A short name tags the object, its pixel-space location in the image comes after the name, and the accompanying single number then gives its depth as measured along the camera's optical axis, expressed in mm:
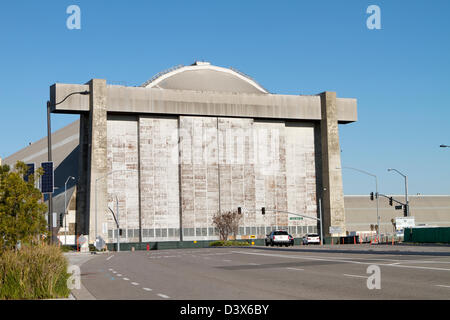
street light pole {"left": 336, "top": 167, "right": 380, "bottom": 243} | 82350
